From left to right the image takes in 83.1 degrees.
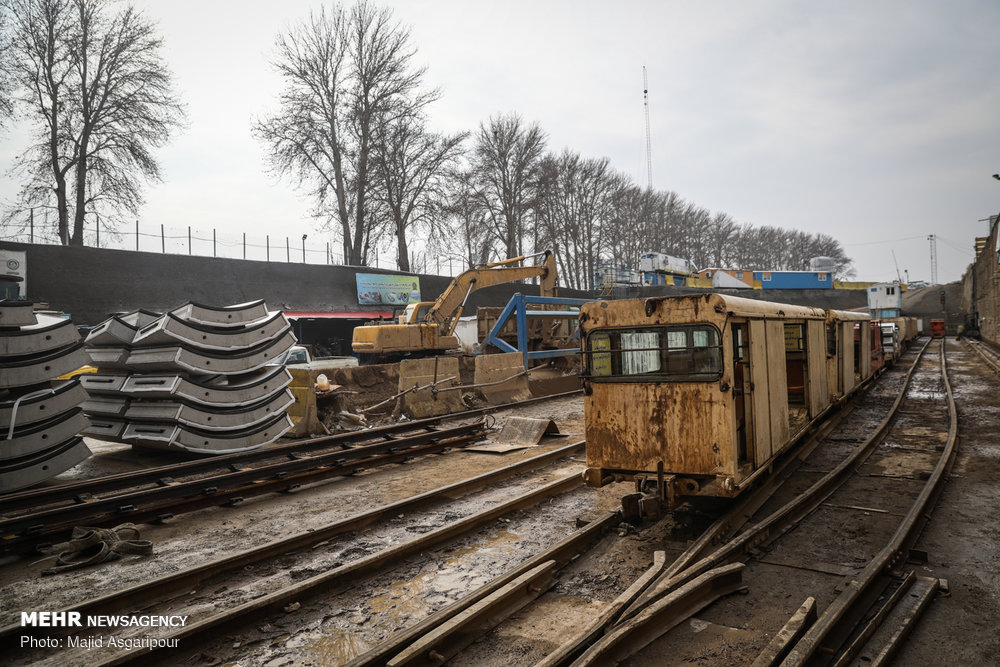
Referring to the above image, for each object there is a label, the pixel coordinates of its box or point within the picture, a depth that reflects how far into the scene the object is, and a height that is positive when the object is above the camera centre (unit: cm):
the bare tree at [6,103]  2241 +983
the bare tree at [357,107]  3284 +1348
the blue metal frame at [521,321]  1847 +31
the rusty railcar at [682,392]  552 -72
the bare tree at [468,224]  3541 +810
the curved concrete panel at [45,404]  768 -80
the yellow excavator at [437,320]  1598 +47
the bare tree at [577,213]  4916 +1047
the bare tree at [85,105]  2420 +1080
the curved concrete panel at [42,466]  771 -167
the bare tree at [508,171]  4428 +1263
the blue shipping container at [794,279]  6142 +450
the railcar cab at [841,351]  1088 -68
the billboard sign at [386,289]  3177 +269
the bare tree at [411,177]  3391 +952
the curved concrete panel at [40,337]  790 +17
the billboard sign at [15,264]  1930 +296
